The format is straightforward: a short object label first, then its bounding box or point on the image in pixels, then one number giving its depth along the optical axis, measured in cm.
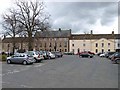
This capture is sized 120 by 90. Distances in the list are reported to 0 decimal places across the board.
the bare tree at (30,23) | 2225
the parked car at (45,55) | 1835
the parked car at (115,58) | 1415
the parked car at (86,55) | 2469
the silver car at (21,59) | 1231
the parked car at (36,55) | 1436
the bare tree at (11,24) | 2197
